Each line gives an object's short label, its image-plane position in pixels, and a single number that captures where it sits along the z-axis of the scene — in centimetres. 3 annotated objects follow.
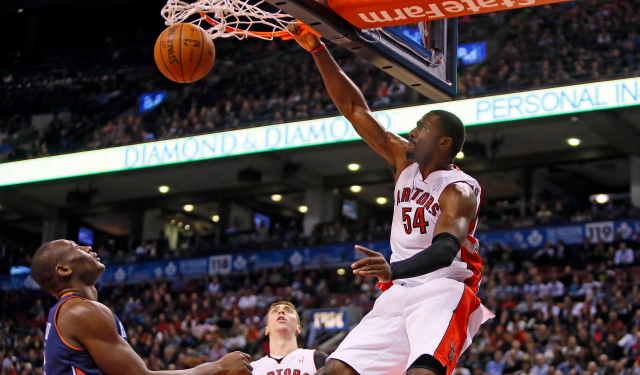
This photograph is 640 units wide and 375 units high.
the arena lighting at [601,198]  1921
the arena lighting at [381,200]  2249
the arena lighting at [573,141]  1761
